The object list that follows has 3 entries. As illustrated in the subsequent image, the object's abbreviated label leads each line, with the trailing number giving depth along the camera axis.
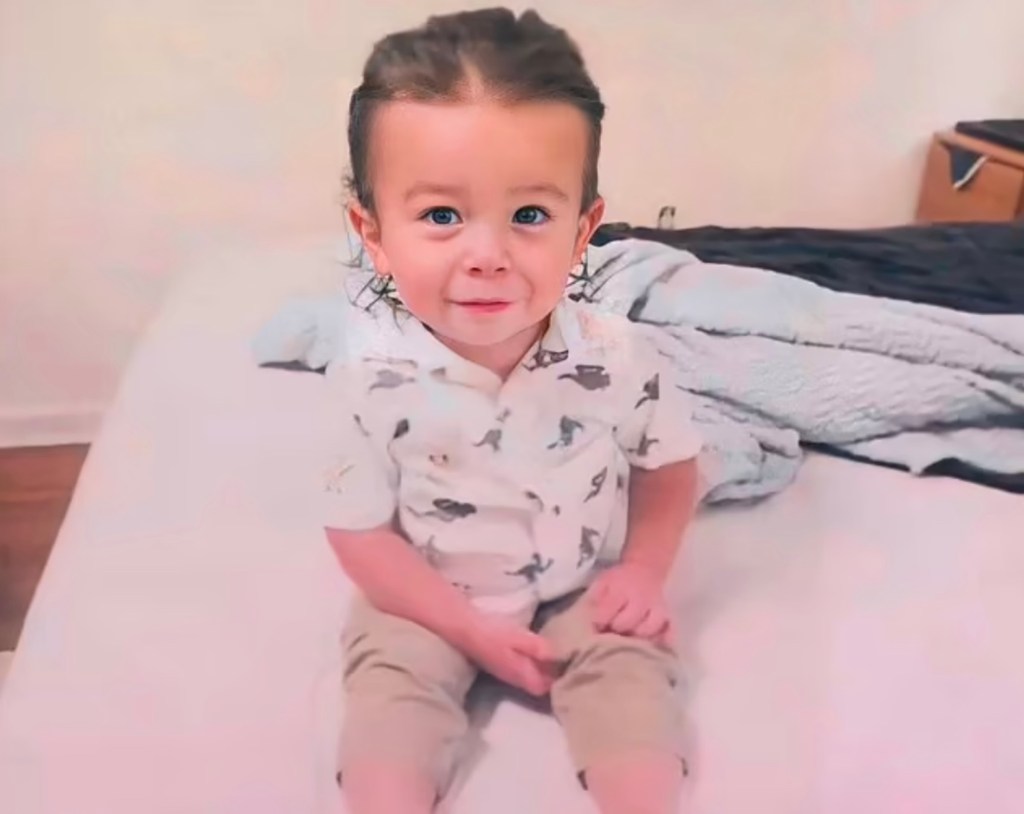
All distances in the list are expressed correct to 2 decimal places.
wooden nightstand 2.10
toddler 0.75
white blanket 1.16
